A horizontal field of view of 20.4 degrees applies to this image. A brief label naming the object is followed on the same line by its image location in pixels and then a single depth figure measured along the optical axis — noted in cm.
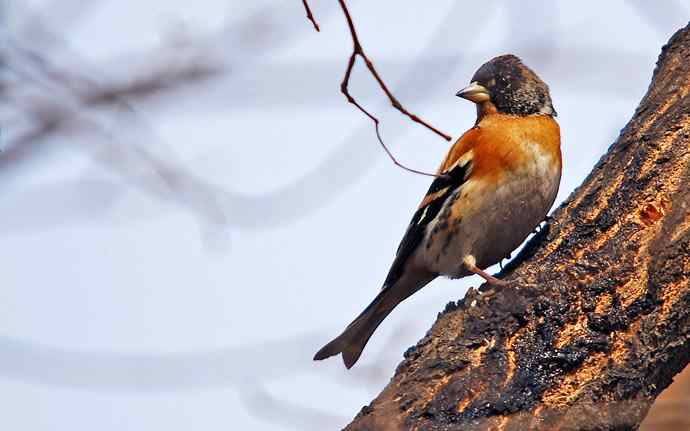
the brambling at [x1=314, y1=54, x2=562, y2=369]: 1044
